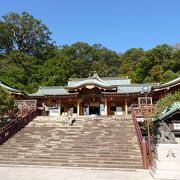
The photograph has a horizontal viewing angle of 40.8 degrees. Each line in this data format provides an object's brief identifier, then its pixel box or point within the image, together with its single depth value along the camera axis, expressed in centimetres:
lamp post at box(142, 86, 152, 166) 1110
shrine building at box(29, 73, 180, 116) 2339
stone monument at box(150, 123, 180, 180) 877
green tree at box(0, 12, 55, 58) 4881
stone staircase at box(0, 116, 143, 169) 1198
